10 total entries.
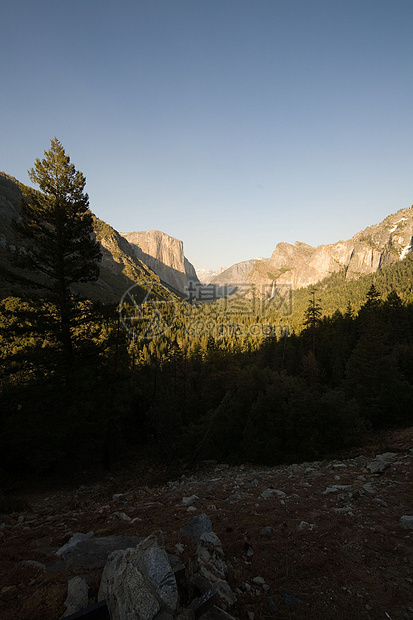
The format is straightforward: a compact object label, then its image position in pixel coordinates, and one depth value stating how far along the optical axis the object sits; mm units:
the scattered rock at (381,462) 7891
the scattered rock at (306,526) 5008
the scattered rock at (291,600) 3258
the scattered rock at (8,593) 3482
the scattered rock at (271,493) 7070
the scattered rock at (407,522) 4836
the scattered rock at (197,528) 4746
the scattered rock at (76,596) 3078
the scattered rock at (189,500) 7141
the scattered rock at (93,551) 4109
